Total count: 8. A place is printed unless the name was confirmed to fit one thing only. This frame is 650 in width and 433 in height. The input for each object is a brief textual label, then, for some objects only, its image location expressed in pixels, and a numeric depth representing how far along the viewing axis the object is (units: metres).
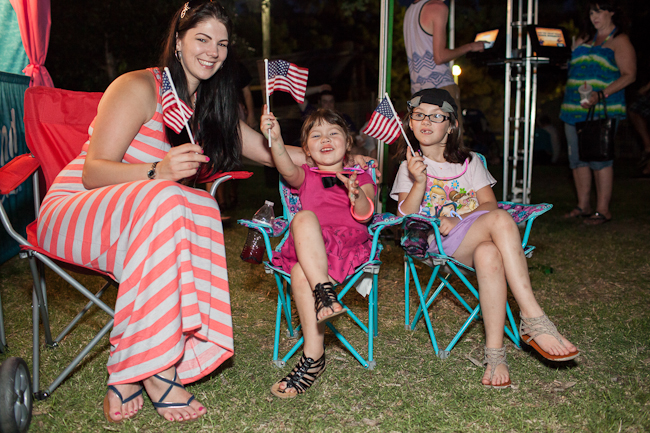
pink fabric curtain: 3.21
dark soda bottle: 2.27
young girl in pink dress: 2.07
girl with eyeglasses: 2.15
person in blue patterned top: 4.81
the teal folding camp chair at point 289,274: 2.20
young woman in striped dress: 1.75
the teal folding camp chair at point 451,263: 2.24
